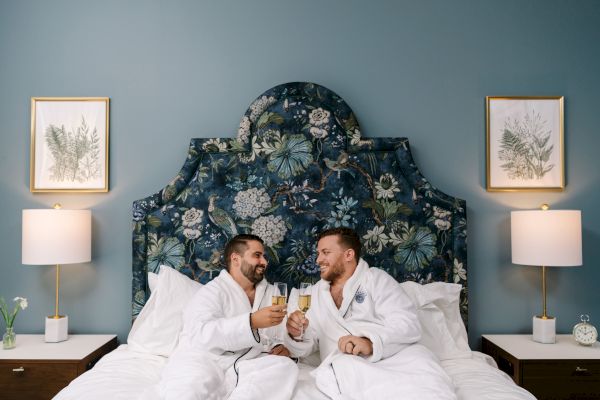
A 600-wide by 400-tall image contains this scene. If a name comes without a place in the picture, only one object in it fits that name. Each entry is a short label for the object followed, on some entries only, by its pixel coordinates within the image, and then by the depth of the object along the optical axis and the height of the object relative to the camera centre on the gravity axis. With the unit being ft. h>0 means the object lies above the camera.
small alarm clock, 7.97 -2.23
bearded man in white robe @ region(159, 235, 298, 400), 5.88 -2.06
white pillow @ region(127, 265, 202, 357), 7.84 -1.94
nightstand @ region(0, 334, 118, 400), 7.42 -2.78
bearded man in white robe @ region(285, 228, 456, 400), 5.87 -1.94
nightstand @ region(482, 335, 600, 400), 7.41 -2.75
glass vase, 7.87 -2.37
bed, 8.61 +0.07
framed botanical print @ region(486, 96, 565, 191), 9.17 +1.29
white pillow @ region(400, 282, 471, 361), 7.66 -1.94
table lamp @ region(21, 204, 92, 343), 8.07 -0.66
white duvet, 5.89 -2.50
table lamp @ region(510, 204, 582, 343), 8.05 -0.61
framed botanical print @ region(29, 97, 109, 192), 9.14 +1.23
